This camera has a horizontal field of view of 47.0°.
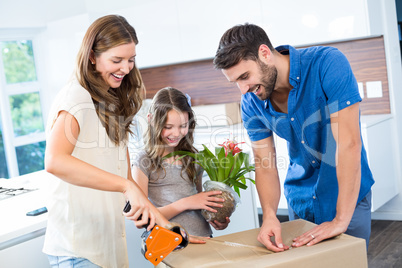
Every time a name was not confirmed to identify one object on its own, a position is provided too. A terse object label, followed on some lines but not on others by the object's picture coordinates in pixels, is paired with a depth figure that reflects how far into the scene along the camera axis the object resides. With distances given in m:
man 1.38
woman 1.17
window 4.30
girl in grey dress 1.72
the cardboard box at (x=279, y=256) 1.03
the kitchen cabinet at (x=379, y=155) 3.12
